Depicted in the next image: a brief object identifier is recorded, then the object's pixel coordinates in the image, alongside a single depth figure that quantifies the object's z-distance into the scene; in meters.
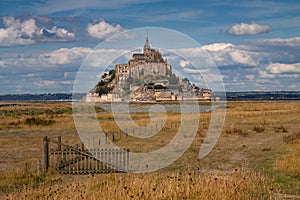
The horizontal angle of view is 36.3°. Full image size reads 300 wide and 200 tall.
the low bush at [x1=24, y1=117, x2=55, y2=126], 55.22
